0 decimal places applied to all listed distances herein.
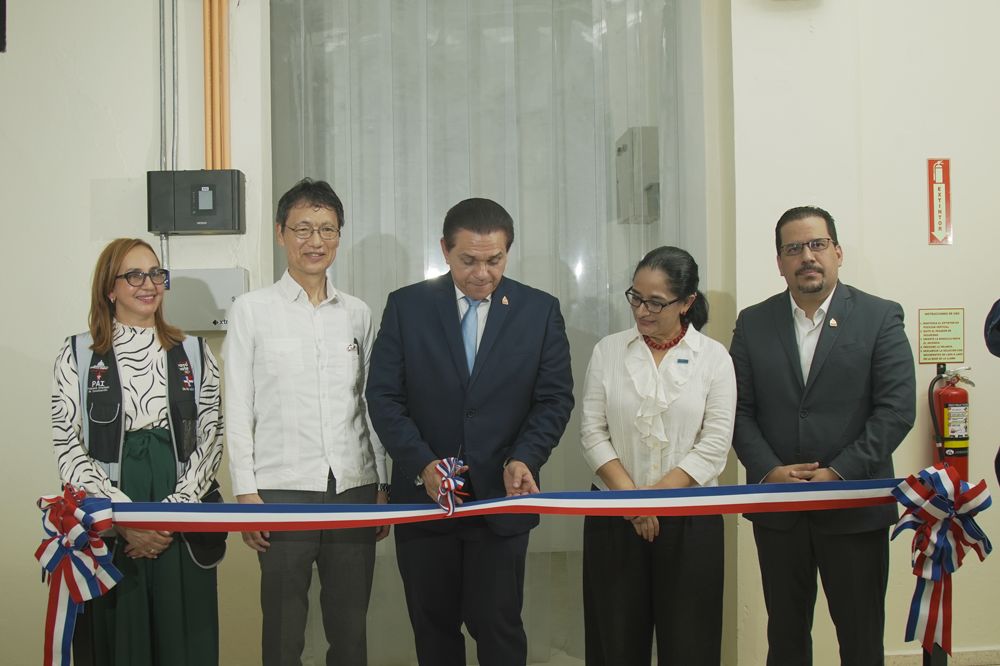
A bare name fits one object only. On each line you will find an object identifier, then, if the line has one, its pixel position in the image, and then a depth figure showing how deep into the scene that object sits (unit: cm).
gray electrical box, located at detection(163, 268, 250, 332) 309
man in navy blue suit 233
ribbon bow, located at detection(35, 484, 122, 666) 208
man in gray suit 233
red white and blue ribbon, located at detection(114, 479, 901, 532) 221
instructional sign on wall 330
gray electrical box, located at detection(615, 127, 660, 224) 331
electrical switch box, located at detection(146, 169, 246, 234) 306
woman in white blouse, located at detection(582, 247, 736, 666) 233
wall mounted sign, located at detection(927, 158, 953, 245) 329
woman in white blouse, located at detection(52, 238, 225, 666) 226
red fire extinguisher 316
